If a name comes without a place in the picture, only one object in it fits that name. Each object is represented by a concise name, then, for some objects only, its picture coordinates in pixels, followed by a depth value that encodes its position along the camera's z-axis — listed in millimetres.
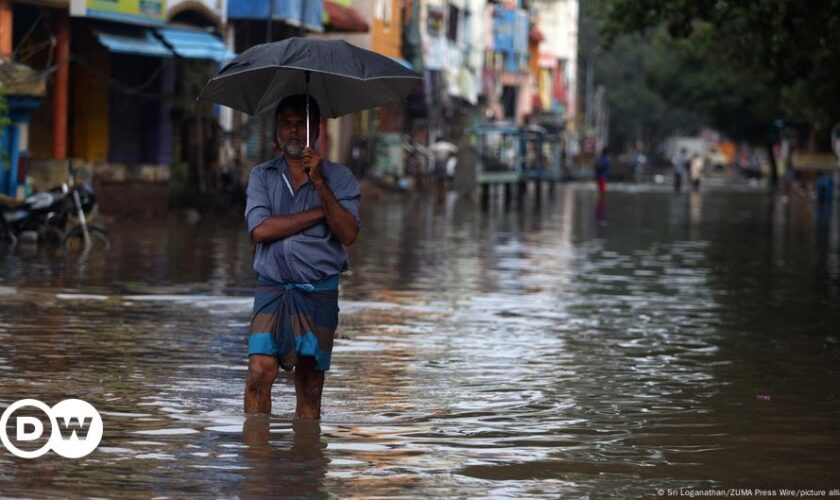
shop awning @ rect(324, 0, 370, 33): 44750
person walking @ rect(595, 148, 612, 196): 54747
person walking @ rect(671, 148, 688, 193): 72250
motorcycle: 22297
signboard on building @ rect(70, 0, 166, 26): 29766
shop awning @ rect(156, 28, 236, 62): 32719
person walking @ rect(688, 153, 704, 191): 74688
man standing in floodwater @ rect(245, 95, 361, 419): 8211
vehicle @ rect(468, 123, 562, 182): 48031
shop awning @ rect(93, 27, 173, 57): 30562
